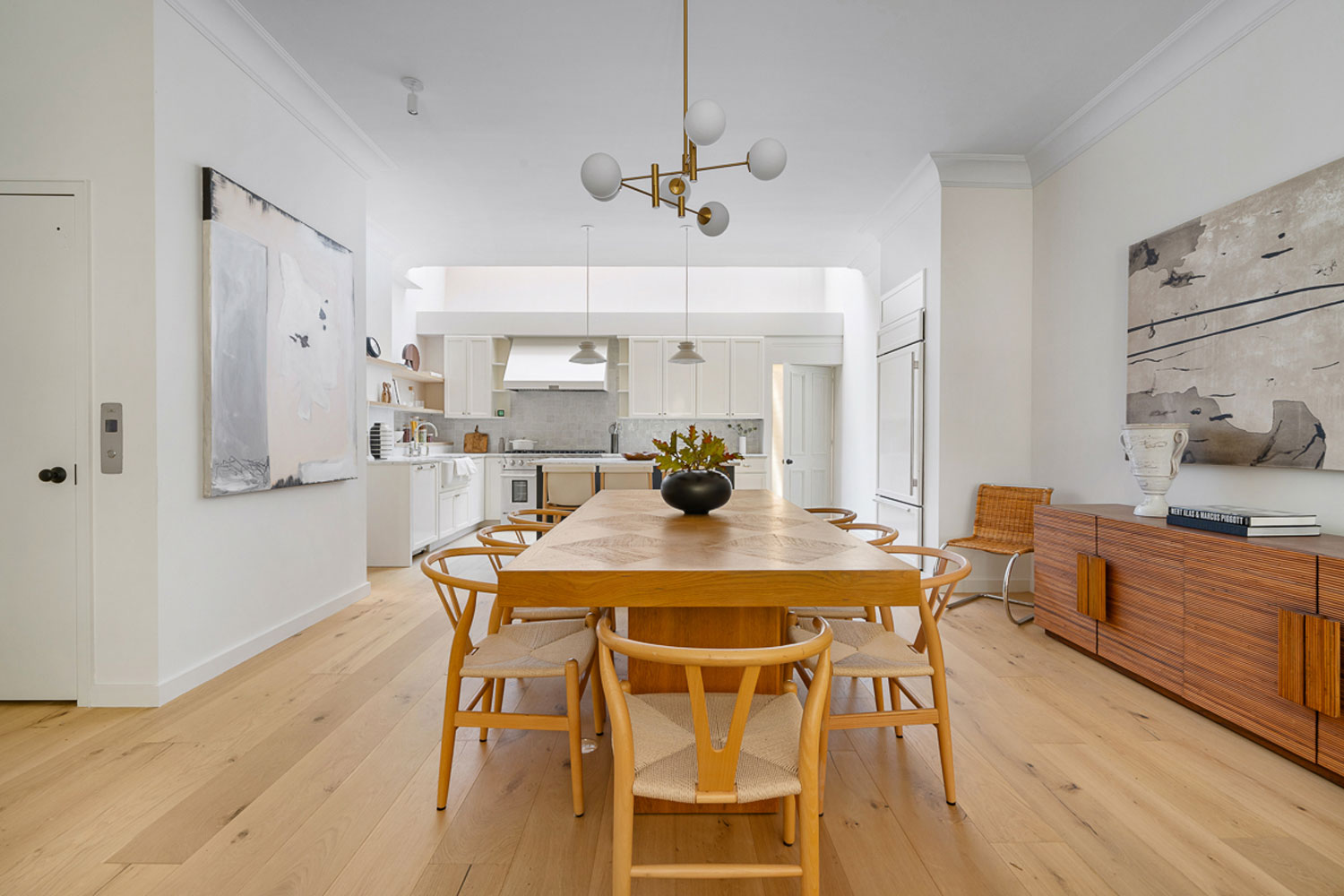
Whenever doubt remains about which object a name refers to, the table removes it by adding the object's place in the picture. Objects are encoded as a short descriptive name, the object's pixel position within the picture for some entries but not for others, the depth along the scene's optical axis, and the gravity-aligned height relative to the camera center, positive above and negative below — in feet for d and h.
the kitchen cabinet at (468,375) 26.07 +2.57
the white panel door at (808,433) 26.12 +0.30
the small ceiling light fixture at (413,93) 11.27 +6.20
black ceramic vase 8.32 -0.66
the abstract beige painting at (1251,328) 7.80 +1.58
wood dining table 4.80 -1.02
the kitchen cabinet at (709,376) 26.43 +2.61
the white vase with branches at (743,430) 27.16 +0.41
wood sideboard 6.54 -2.20
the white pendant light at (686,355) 22.82 +3.03
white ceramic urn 9.46 -0.23
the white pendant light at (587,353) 22.14 +3.16
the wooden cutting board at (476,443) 26.45 -0.15
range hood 25.53 +2.77
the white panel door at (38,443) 8.25 -0.07
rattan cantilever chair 13.05 -1.71
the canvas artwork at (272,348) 9.24 +1.50
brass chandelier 7.47 +3.57
